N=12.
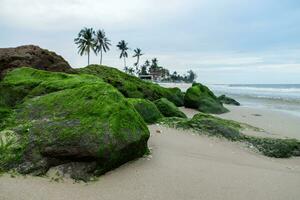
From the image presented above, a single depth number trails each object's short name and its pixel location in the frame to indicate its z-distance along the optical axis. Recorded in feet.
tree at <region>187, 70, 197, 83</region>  324.45
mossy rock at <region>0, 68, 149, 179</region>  10.33
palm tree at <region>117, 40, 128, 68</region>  178.80
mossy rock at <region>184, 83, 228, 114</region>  36.66
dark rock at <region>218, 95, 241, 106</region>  53.10
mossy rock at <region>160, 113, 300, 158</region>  15.76
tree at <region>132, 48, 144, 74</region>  193.02
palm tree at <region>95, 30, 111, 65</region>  143.20
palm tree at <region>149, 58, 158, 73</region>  219.36
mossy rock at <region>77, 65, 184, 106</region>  33.45
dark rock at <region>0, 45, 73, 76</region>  22.78
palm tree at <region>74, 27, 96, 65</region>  129.65
